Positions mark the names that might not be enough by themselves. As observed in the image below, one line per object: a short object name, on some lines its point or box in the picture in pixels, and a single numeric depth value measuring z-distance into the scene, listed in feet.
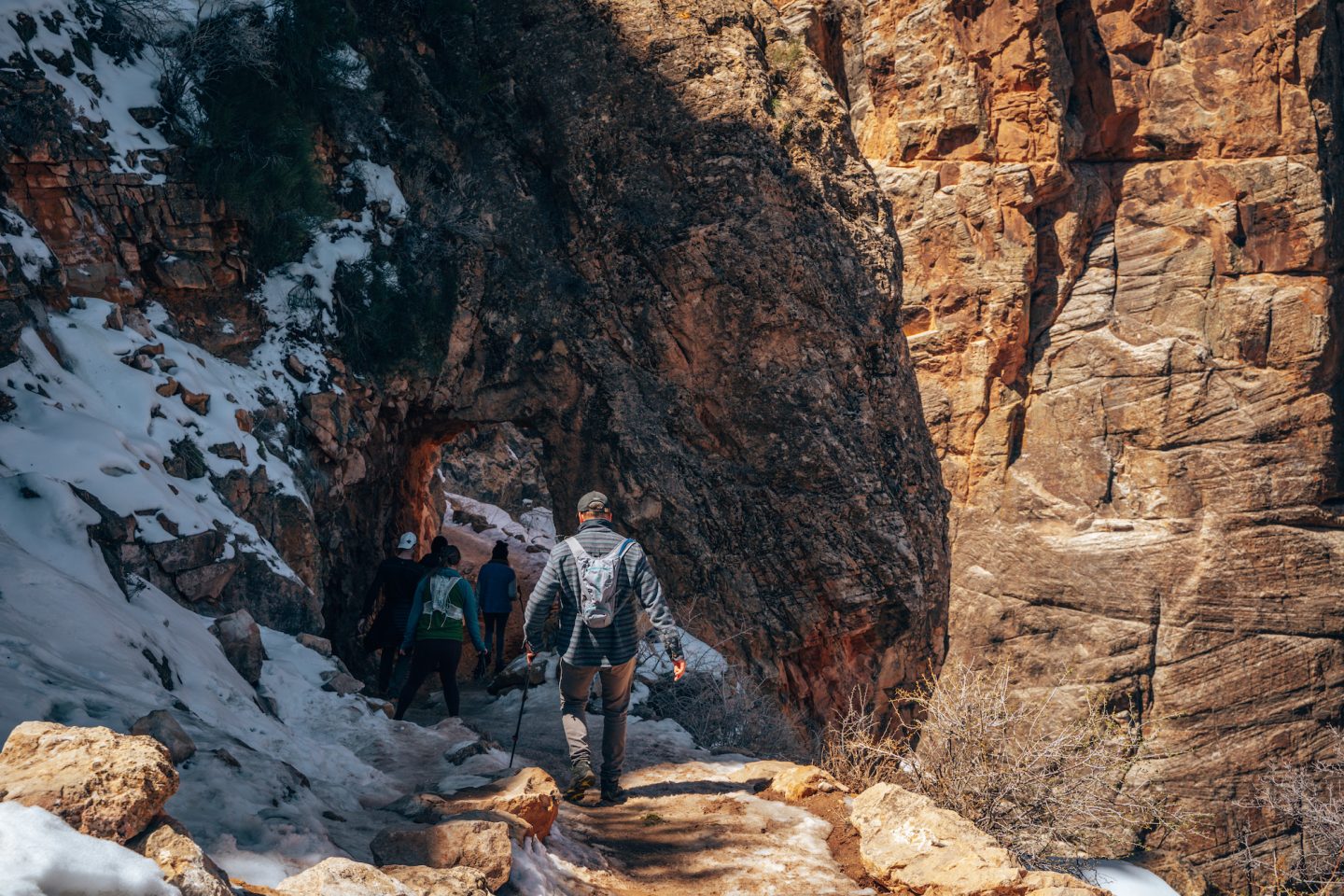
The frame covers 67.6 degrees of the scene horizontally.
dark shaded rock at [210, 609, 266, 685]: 18.78
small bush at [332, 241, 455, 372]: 31.09
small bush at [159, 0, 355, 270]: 27.96
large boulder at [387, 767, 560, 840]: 14.11
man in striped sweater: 17.53
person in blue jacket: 30.76
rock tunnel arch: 32.24
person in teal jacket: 22.63
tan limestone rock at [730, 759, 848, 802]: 19.11
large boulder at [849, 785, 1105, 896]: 13.73
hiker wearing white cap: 25.96
